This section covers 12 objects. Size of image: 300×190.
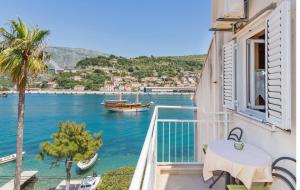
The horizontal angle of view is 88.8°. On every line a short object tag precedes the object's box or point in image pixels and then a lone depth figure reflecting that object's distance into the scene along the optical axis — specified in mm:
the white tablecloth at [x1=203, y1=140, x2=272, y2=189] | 1300
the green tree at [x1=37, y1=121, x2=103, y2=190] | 9544
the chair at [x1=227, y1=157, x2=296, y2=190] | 1219
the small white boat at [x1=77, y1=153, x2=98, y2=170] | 13223
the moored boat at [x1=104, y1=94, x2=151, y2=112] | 31957
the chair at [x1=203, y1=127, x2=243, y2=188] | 1983
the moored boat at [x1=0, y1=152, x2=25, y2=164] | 14478
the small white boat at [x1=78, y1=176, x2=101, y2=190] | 9702
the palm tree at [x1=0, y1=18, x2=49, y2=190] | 6102
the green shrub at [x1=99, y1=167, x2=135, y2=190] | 8961
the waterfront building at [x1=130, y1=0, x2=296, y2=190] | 1174
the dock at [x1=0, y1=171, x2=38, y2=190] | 9462
